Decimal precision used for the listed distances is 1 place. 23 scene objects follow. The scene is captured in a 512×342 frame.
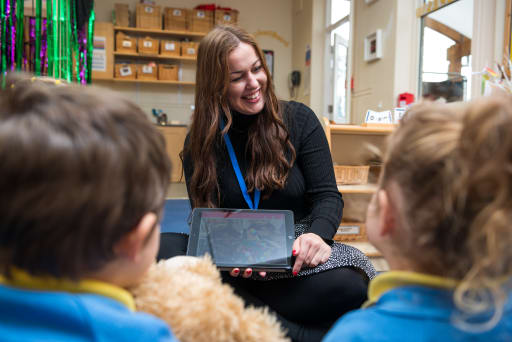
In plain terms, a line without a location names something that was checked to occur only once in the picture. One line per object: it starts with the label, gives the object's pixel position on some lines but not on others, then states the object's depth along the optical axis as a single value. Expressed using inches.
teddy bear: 20.9
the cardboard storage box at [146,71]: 216.2
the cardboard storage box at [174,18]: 216.1
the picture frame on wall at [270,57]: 243.1
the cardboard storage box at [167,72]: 219.6
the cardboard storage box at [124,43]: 209.4
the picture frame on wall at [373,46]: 144.6
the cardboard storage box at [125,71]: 214.5
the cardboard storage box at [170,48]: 216.4
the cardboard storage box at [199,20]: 217.9
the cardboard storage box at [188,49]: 219.9
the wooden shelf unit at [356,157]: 92.1
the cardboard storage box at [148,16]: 212.4
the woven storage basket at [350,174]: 89.9
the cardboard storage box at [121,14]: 210.8
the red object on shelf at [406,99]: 126.4
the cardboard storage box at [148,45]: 212.2
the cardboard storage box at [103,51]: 207.2
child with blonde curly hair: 16.8
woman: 52.9
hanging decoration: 89.4
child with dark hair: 16.4
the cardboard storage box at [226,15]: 222.2
